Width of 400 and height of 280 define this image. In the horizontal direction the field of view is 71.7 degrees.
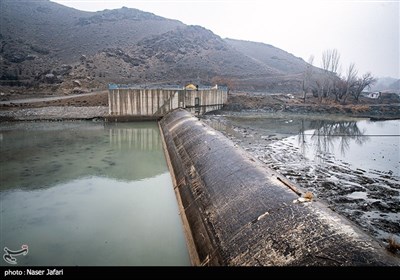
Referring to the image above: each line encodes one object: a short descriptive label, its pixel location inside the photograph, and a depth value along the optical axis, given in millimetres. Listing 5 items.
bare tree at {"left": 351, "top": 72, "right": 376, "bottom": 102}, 46728
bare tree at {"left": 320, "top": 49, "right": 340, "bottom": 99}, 45656
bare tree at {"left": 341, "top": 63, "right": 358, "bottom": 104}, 44575
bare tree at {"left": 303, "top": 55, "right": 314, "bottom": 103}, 48797
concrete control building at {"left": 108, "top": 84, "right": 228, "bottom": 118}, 26344
